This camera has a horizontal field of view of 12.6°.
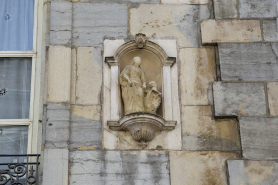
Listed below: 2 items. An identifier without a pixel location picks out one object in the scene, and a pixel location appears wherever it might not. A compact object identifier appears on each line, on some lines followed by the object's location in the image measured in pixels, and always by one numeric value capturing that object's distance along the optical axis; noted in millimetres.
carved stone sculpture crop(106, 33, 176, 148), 17063
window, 17945
